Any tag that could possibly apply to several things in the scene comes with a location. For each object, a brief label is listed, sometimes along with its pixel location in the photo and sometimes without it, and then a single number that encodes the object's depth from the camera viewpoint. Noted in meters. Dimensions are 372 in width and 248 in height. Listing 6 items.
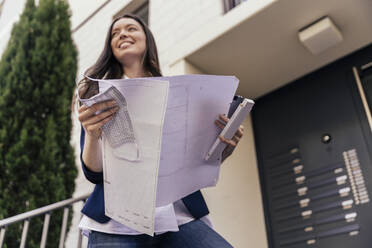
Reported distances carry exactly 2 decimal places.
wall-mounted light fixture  2.02
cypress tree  2.33
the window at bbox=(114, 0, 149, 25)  3.65
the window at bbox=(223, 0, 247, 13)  2.54
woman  0.87
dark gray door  1.93
